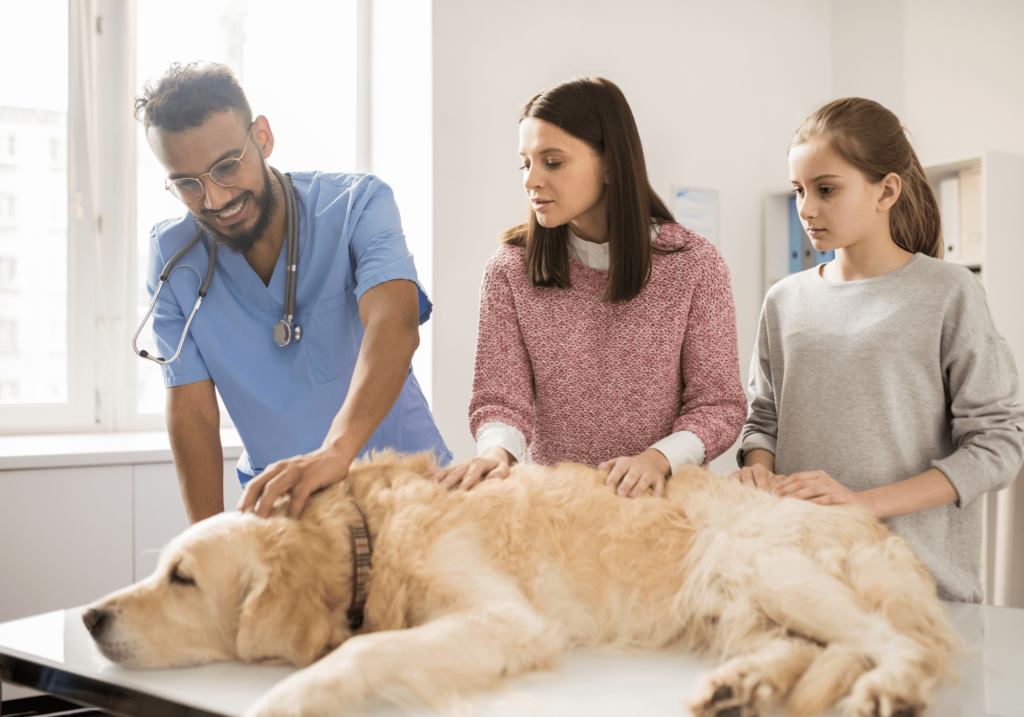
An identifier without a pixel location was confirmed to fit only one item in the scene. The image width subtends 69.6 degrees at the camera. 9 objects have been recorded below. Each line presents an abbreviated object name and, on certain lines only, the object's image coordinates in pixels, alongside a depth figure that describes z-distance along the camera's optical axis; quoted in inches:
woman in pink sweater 58.9
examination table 33.0
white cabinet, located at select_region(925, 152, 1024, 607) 125.6
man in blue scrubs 63.7
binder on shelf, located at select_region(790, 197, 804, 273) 162.9
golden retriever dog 33.6
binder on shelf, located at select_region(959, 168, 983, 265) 129.0
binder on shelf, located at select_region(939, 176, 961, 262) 132.4
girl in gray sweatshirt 52.1
